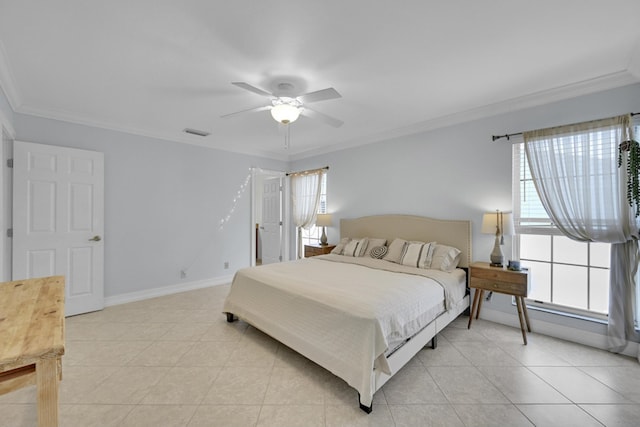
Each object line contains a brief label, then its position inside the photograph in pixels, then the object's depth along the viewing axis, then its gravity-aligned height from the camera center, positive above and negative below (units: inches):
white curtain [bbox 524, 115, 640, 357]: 90.8 +7.8
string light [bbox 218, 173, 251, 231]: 185.0 +7.1
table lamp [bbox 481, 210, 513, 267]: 108.2 -5.8
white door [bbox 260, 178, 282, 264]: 222.1 -9.5
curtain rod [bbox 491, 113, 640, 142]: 114.1 +34.7
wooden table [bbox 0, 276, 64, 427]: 35.2 -19.4
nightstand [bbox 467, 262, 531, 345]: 100.5 -28.1
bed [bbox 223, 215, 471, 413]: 69.1 -30.8
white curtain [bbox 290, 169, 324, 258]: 201.2 +10.8
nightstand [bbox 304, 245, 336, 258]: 180.5 -27.0
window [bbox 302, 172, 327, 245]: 198.8 -15.5
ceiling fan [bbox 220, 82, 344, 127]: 85.1 +38.0
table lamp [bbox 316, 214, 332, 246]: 183.2 -7.9
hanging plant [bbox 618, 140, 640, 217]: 85.4 +14.0
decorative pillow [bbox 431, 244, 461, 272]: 119.8 -21.2
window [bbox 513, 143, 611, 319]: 100.6 -18.7
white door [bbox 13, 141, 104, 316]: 115.6 -5.4
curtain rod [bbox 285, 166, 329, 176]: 194.5 +31.5
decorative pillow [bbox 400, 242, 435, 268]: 122.8 -20.6
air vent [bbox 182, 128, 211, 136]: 154.9 +46.9
